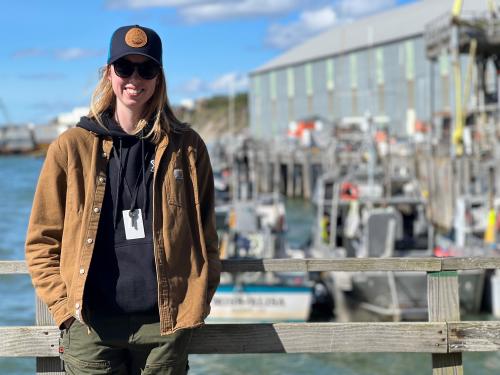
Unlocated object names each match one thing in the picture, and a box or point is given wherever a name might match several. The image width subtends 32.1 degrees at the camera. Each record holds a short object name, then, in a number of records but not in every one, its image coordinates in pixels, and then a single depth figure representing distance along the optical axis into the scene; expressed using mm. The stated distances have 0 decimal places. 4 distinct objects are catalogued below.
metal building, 49719
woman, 3301
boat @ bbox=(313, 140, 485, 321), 16094
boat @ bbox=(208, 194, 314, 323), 16031
